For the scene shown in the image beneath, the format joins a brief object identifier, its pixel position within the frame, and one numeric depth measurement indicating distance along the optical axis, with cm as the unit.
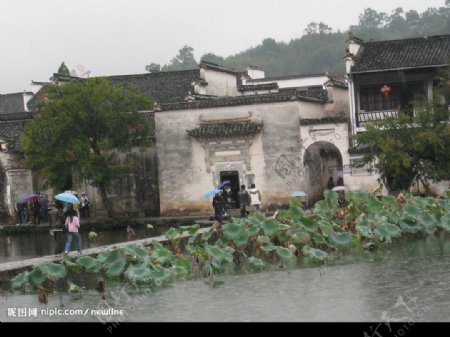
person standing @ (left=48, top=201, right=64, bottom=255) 3581
